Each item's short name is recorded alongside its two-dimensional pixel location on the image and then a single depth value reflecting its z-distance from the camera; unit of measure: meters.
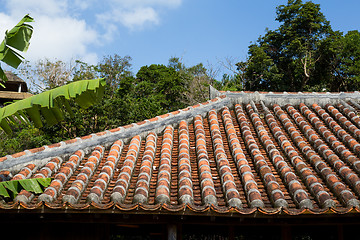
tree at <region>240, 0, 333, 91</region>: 27.98
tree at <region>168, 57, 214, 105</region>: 28.08
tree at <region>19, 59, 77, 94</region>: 27.92
